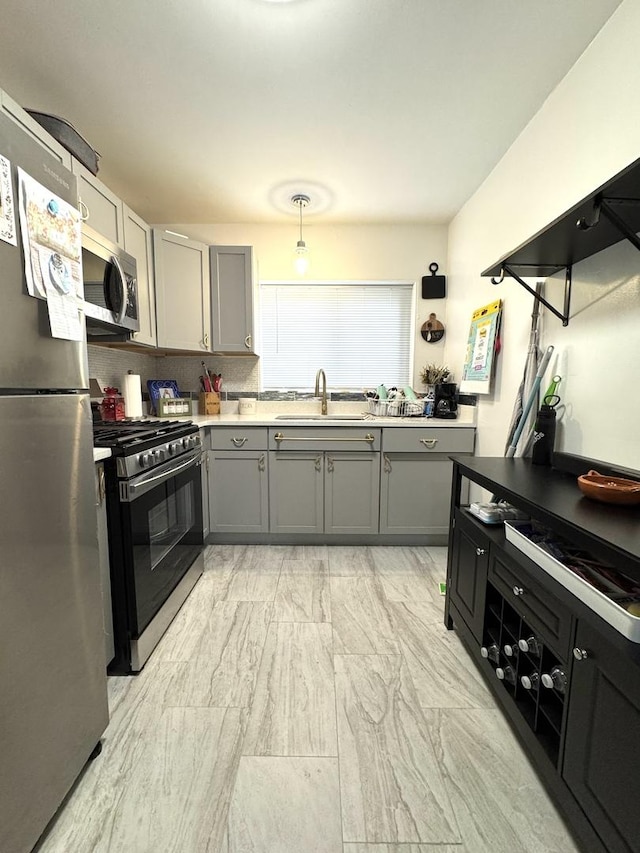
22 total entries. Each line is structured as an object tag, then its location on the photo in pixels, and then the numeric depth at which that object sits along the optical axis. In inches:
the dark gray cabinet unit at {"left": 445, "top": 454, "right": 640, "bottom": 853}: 29.0
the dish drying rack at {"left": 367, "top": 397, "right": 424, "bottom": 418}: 111.3
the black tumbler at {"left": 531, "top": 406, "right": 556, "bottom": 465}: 60.4
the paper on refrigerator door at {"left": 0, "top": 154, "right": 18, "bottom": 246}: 29.6
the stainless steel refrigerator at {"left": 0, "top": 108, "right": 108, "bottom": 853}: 30.9
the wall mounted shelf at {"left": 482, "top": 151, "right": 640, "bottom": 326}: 37.7
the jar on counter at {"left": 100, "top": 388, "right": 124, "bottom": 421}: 89.6
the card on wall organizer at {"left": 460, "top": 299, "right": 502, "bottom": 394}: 83.7
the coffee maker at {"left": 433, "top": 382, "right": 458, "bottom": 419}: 107.9
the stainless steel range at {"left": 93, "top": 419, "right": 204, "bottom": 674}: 55.0
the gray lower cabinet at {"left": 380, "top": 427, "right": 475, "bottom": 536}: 99.0
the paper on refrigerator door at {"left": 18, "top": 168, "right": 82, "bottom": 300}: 32.5
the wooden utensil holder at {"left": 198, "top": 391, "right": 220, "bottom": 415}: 118.3
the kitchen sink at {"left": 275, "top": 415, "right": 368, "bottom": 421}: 110.0
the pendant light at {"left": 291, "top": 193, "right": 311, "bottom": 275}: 98.0
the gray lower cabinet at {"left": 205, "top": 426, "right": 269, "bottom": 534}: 100.4
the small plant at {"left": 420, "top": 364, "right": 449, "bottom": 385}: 113.1
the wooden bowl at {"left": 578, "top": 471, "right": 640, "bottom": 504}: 39.7
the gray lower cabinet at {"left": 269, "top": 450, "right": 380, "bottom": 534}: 101.0
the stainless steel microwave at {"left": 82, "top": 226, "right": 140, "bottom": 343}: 65.1
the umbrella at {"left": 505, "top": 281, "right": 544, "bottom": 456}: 67.4
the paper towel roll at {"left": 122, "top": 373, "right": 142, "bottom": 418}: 92.8
